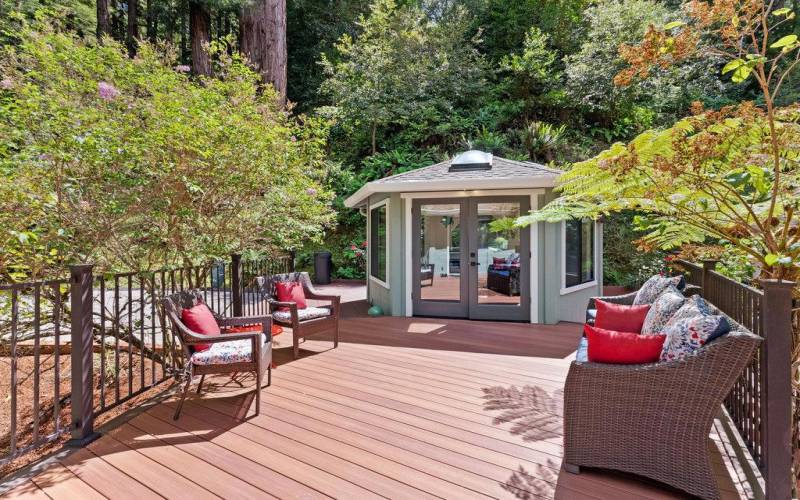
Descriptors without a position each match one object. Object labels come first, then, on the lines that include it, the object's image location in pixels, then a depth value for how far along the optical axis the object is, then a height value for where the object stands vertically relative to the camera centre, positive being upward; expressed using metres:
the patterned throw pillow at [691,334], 2.12 -0.47
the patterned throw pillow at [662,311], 2.91 -0.49
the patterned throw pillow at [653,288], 3.69 -0.40
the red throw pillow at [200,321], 3.38 -0.60
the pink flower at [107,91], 3.44 +1.29
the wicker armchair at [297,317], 4.67 -0.82
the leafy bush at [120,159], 3.23 +0.75
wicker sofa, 2.05 -0.88
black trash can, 11.87 -0.59
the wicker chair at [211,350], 3.15 -0.82
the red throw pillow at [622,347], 2.33 -0.58
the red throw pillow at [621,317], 3.54 -0.63
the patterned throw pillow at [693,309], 2.41 -0.39
